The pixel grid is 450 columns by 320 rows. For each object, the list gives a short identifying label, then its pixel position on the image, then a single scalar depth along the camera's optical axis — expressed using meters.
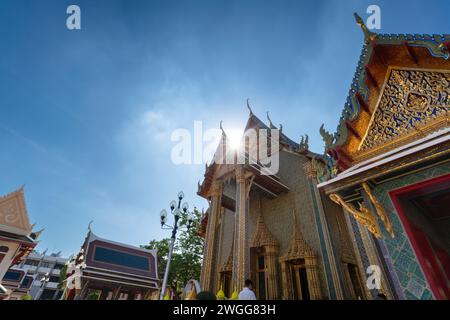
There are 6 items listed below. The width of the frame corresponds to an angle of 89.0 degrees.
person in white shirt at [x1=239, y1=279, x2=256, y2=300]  5.03
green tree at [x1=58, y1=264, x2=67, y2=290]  37.44
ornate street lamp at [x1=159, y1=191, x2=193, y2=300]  7.60
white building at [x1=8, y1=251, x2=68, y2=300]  42.53
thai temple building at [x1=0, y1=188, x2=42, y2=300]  14.17
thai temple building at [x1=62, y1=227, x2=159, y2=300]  17.45
